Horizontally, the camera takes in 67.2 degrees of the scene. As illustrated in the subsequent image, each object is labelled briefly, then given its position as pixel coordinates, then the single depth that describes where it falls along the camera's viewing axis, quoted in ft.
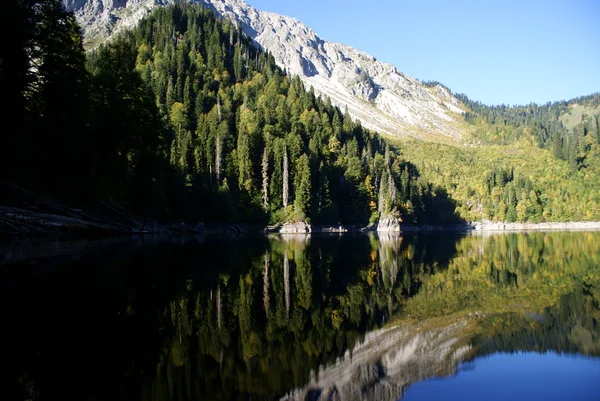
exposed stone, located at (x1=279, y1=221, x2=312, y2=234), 301.02
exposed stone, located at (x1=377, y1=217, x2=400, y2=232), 359.25
